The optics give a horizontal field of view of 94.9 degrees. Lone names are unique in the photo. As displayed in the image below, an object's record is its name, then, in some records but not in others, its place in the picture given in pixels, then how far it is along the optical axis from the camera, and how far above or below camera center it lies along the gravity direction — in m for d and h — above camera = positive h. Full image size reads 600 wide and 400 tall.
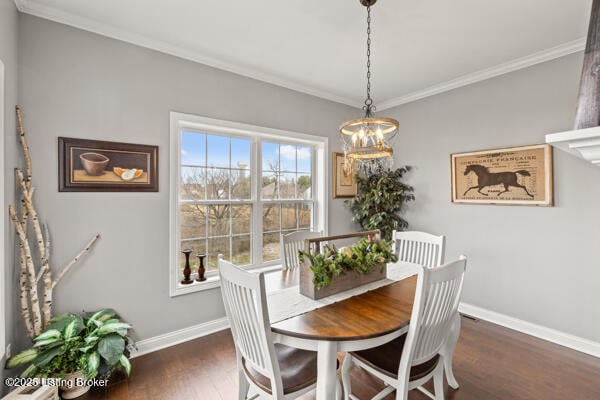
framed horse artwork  2.66 +0.24
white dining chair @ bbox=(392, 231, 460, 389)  2.49 -0.48
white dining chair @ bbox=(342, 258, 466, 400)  1.31 -0.76
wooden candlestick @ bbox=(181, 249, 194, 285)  2.67 -0.71
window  2.75 +0.10
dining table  1.27 -0.62
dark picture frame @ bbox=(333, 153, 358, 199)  3.85 +0.26
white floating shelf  1.15 +0.26
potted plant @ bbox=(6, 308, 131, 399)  1.77 -1.01
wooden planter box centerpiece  1.66 -0.43
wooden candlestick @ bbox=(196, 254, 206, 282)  2.75 -0.71
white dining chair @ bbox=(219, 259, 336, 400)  1.24 -0.75
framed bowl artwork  2.11 +0.27
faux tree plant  3.60 -0.02
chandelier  1.82 +0.41
